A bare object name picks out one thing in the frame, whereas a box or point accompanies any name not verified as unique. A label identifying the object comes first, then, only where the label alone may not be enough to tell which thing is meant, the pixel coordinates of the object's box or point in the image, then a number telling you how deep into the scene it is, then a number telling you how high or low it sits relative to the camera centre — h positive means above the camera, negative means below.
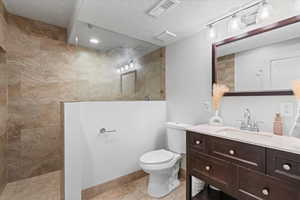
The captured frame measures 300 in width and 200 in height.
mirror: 1.27 +0.40
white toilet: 1.67 -0.77
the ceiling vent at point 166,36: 2.04 +0.95
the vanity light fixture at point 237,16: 1.35 +0.88
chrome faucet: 1.41 -0.25
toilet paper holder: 1.80 -0.40
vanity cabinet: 0.93 -0.55
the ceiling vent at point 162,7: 1.39 +0.95
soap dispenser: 1.27 -0.24
